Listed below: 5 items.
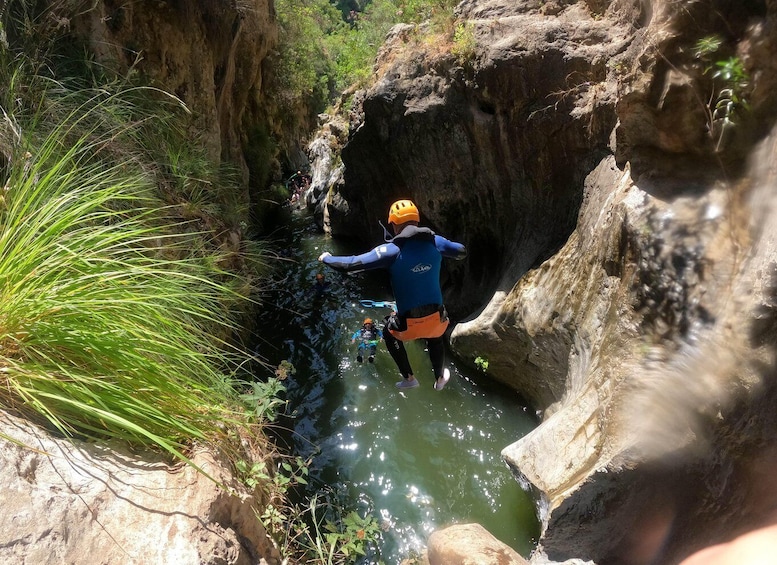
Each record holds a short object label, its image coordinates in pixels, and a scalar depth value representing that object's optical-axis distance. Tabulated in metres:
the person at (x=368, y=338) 6.44
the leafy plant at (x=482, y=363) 5.66
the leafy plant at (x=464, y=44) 6.02
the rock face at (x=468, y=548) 3.27
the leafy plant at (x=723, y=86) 2.45
